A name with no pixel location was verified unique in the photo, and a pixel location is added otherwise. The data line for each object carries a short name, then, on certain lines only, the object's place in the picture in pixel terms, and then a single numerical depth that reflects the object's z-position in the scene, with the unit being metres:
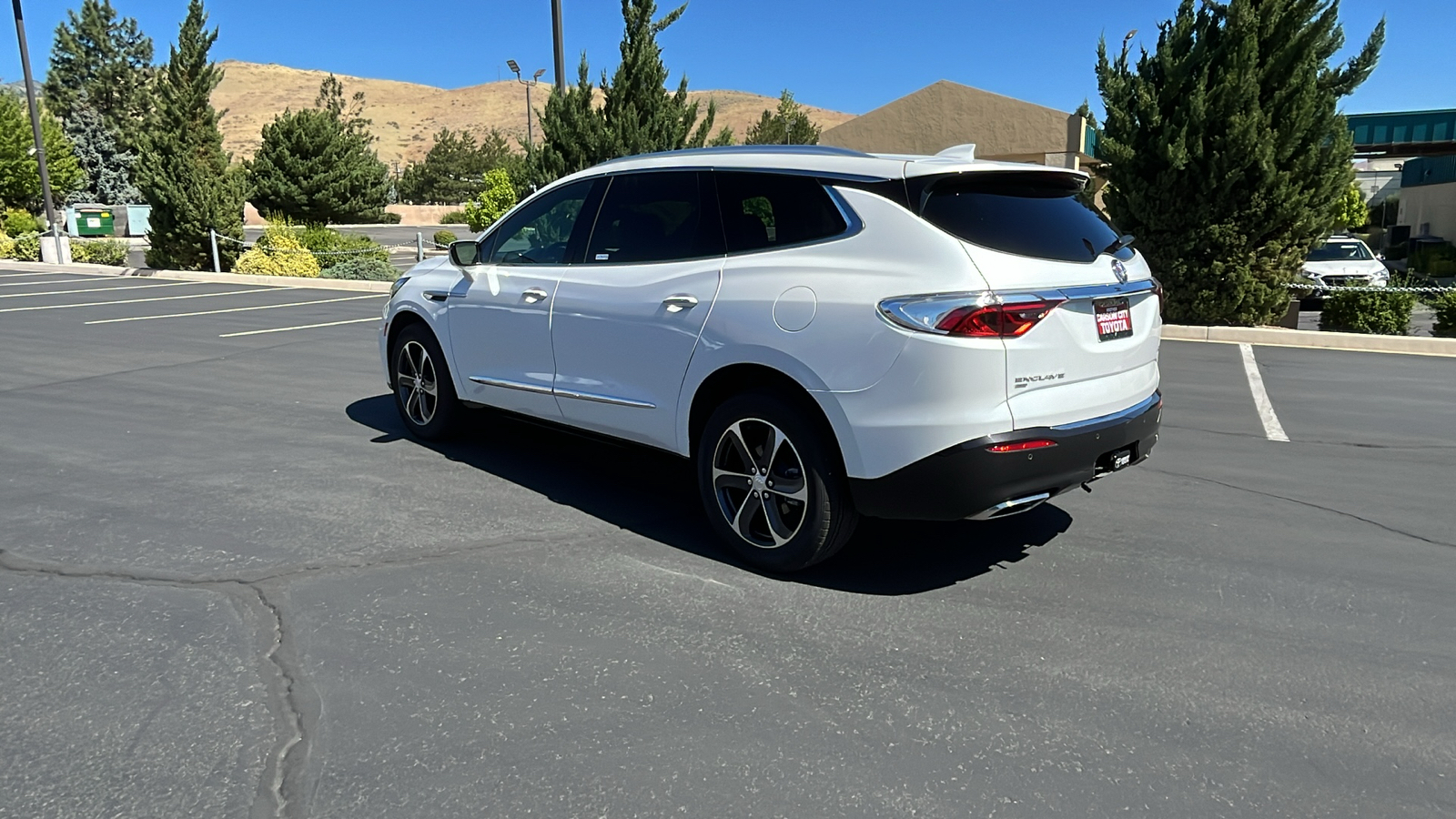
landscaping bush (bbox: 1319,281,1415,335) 12.47
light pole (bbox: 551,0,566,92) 17.72
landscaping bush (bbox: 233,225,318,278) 22.05
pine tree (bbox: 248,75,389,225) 41.19
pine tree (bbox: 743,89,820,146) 47.08
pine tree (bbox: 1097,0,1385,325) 12.52
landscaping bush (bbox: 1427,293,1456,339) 12.15
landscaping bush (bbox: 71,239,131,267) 27.08
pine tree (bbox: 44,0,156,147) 74.88
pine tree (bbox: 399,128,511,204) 77.62
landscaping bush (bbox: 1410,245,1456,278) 26.91
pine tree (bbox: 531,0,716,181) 18.05
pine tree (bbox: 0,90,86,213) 46.19
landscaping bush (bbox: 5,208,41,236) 38.39
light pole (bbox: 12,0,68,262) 28.00
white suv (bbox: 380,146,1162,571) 3.75
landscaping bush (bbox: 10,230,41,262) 29.84
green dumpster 42.59
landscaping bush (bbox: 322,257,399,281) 21.28
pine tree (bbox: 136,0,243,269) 22.72
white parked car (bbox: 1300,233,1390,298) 15.89
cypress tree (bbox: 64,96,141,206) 61.03
